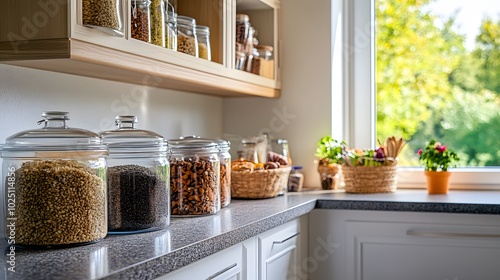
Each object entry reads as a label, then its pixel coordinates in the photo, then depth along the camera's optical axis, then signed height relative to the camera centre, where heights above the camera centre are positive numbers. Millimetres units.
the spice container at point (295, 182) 2678 -182
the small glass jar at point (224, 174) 2092 -118
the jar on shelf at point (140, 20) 1716 +300
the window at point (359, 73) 2965 +276
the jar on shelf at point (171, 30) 1902 +302
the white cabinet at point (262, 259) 1523 -327
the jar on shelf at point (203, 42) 2133 +299
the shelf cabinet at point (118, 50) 1469 +214
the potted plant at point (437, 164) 2621 -113
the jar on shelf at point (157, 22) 1811 +311
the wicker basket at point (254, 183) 2359 -164
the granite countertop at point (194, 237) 1181 -226
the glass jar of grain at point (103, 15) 1504 +275
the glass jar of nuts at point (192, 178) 1902 -120
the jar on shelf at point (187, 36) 2014 +302
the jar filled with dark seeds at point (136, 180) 1590 -103
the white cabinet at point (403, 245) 2229 -374
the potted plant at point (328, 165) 2719 -118
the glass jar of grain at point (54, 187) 1376 -104
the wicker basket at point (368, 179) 2588 -165
